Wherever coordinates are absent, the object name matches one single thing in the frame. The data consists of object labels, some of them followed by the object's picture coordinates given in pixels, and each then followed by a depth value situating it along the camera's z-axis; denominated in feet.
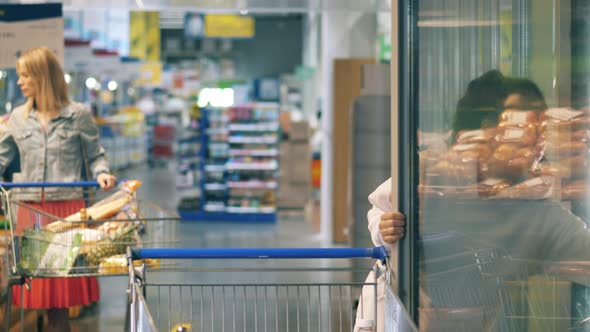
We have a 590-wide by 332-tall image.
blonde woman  19.85
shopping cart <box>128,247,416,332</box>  10.25
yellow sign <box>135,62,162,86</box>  86.48
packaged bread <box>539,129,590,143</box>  7.29
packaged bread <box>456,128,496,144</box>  9.08
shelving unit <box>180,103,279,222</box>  50.70
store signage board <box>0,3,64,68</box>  27.25
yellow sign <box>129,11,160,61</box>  91.36
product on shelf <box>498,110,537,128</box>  8.19
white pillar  39.81
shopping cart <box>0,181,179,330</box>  16.52
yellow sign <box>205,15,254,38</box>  80.94
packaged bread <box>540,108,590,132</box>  7.30
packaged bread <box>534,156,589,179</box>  7.34
